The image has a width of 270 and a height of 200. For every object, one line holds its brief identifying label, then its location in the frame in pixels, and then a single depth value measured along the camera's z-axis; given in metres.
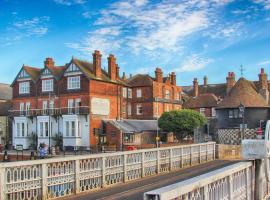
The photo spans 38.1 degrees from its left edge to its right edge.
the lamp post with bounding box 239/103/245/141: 43.96
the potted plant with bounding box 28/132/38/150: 59.44
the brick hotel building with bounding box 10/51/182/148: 55.66
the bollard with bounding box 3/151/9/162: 40.10
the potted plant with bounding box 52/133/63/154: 56.45
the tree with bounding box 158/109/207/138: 58.00
